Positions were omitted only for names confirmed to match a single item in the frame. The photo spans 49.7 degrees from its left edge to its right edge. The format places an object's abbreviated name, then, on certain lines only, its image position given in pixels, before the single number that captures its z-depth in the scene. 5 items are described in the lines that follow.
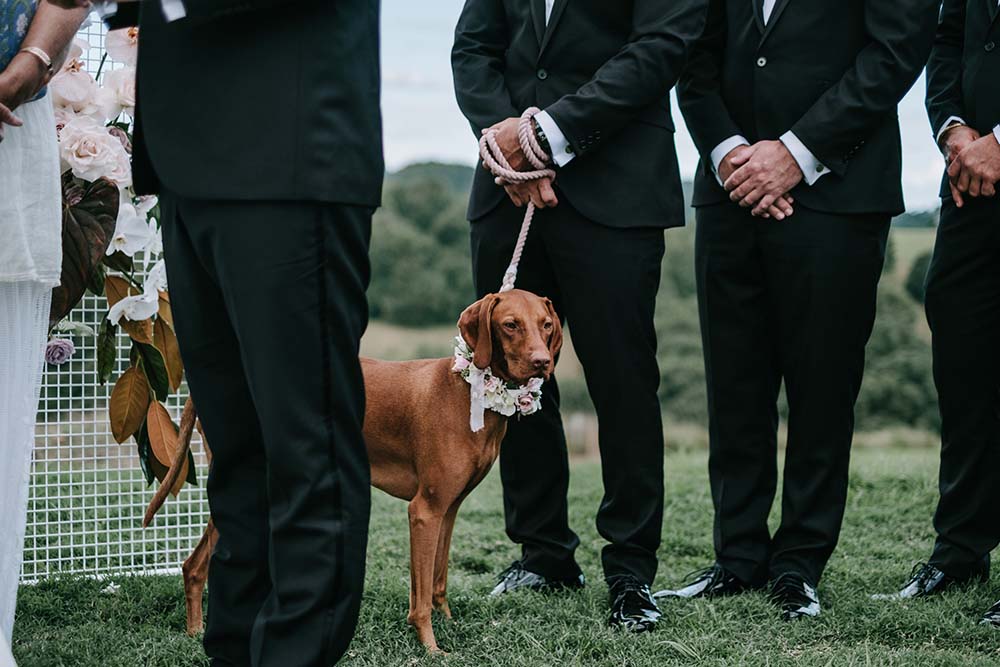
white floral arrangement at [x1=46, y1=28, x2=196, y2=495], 2.86
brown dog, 2.85
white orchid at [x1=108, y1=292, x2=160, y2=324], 3.13
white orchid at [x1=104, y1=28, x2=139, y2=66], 3.11
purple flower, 3.12
